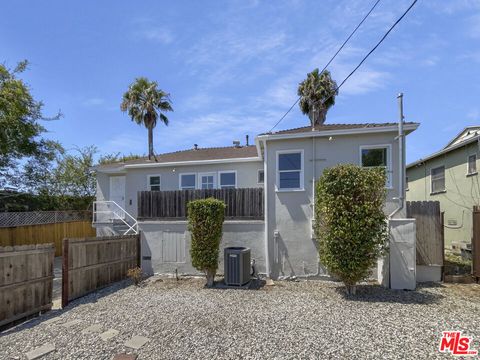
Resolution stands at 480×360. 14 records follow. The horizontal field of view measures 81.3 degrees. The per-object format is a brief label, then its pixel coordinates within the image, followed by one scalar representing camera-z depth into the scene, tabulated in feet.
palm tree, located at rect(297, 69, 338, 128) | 59.47
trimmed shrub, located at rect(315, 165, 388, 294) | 21.58
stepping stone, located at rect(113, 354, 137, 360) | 12.97
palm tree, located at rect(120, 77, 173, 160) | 60.90
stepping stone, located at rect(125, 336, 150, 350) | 14.17
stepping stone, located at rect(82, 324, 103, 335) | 16.28
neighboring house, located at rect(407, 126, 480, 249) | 34.24
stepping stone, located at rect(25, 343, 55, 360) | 13.53
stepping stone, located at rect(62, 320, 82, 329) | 17.26
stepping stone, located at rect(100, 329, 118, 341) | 15.27
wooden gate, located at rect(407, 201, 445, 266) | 25.00
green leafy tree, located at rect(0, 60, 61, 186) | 45.06
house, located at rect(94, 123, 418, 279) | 27.37
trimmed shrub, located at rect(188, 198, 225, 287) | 25.73
